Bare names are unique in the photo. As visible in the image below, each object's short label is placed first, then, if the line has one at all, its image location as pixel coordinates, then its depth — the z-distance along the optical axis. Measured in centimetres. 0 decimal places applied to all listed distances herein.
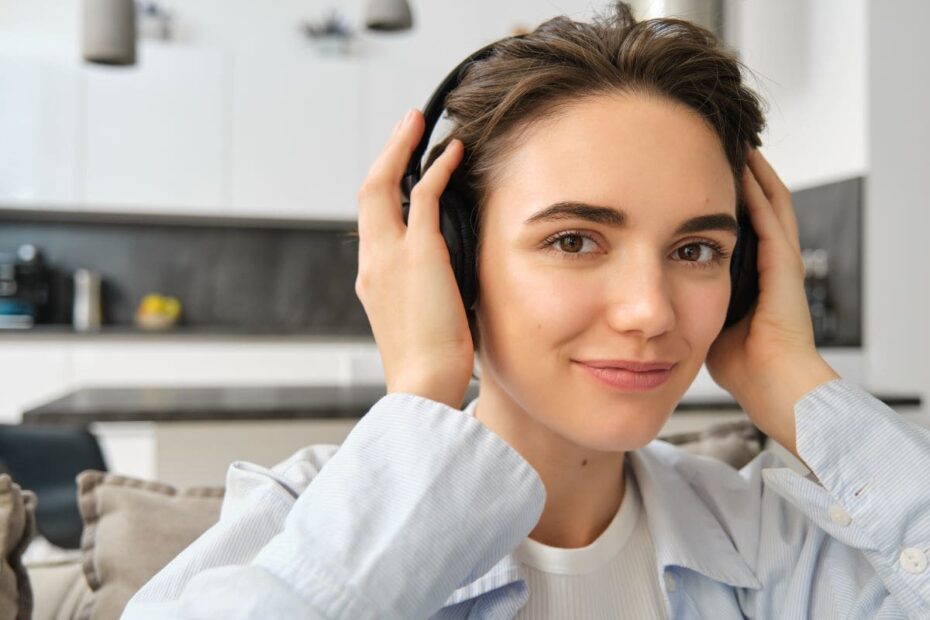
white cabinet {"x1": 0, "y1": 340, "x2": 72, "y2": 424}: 425
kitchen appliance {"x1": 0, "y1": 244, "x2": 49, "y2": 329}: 454
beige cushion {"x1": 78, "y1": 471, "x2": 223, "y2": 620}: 103
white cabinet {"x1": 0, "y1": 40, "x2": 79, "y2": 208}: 440
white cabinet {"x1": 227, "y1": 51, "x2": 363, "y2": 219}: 461
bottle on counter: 481
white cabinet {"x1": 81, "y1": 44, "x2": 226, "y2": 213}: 448
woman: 77
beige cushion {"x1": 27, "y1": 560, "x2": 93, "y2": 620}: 110
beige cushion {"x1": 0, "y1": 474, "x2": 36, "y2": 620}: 93
